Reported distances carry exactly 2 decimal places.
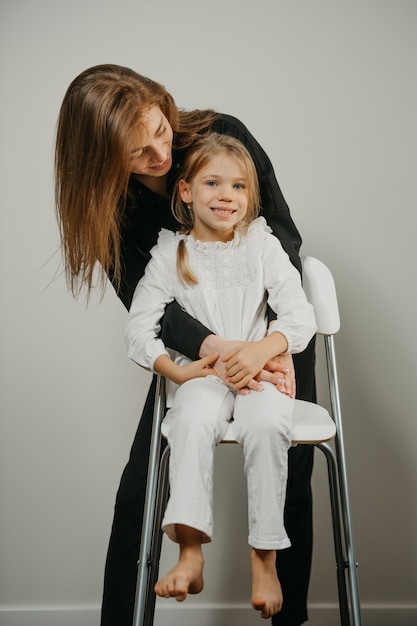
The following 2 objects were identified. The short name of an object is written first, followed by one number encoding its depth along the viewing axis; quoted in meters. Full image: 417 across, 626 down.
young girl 1.16
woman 1.33
